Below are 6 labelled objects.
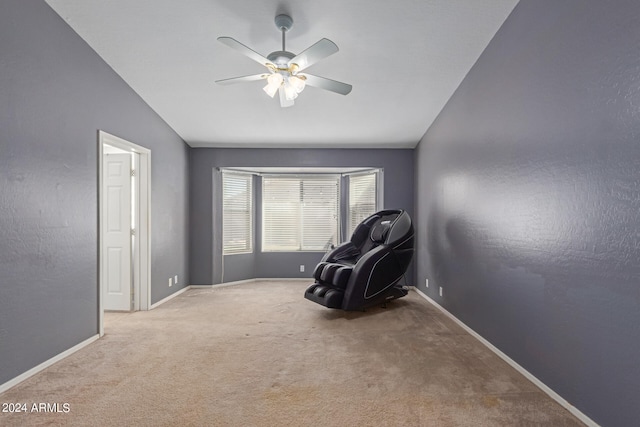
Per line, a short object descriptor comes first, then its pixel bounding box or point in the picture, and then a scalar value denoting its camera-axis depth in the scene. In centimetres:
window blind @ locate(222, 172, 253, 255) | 597
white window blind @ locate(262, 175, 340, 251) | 641
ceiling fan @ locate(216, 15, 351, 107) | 248
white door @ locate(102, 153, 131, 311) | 433
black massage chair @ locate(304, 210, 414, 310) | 403
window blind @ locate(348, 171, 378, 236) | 601
